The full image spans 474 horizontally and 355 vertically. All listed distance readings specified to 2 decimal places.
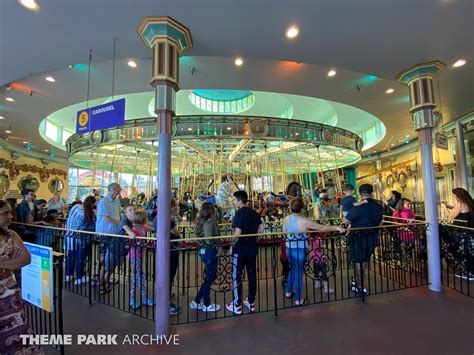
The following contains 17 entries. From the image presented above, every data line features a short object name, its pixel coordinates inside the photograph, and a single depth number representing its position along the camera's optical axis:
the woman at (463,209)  4.30
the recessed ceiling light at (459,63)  4.27
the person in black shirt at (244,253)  3.36
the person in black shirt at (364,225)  3.89
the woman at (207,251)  3.37
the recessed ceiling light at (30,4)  2.86
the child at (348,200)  4.84
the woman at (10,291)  1.87
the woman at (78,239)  4.25
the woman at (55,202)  8.38
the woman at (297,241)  3.48
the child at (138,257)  3.41
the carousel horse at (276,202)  7.25
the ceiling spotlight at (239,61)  4.64
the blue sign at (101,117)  3.59
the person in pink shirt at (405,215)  4.47
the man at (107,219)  4.02
